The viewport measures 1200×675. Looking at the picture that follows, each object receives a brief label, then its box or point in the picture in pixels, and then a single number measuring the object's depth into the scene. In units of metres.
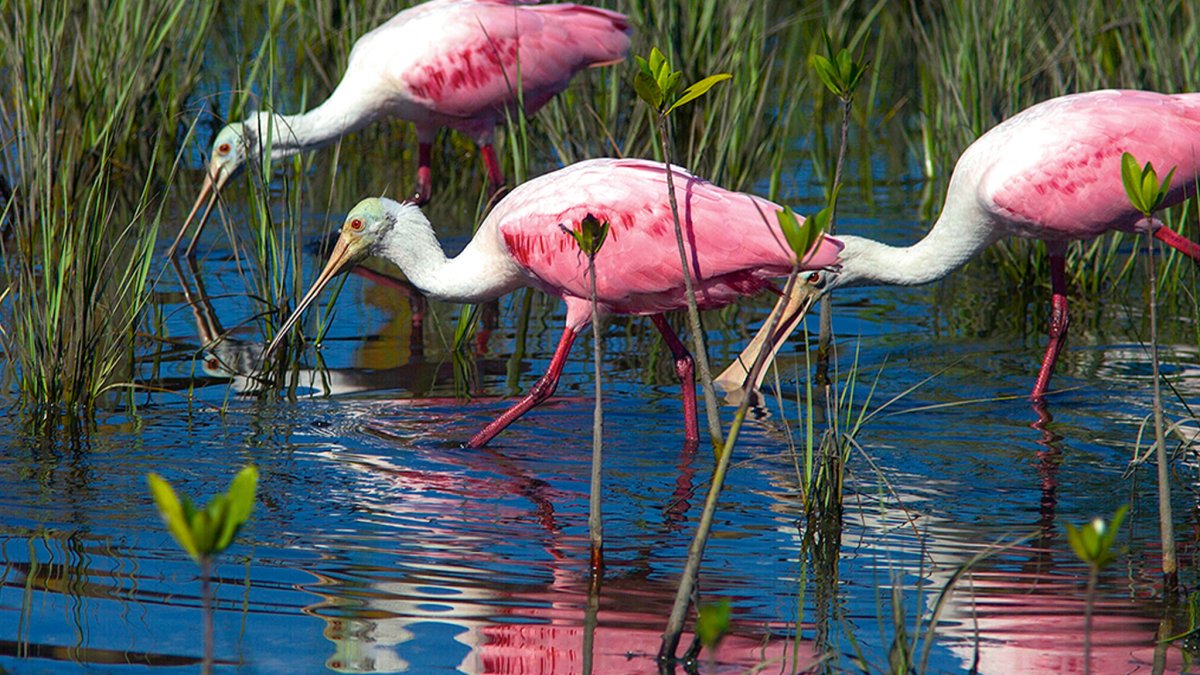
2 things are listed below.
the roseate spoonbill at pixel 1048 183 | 12.23
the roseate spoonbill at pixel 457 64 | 16.00
